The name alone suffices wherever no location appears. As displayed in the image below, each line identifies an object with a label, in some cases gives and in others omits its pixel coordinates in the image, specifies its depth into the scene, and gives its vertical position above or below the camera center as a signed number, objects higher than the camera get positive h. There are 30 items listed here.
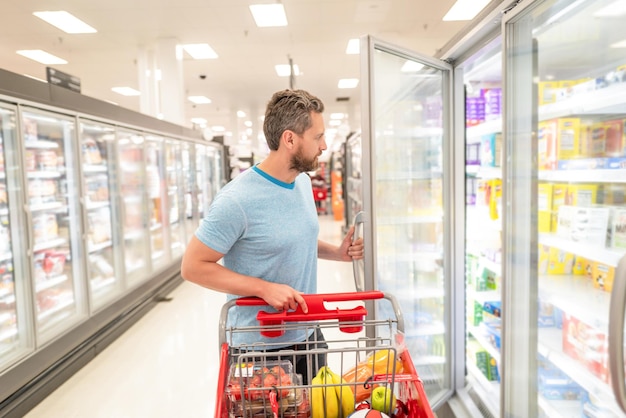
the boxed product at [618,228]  1.67 -0.21
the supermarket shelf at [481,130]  2.51 +0.24
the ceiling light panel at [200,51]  9.09 +2.57
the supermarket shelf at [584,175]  1.55 -0.02
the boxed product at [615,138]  1.69 +0.12
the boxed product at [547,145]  2.04 +0.12
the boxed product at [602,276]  1.94 -0.45
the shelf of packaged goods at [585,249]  1.63 -0.30
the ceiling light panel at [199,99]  15.05 +2.63
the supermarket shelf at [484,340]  2.76 -1.03
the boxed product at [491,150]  2.79 +0.14
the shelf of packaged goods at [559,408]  2.03 -1.03
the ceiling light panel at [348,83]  12.96 +2.64
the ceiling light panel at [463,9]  7.13 +2.57
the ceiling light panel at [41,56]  9.16 +2.56
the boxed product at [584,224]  1.78 -0.21
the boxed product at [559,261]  2.23 -0.42
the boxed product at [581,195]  1.88 -0.10
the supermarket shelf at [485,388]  2.64 -1.29
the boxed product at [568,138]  1.97 +0.14
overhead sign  3.61 +0.84
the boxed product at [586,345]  1.87 -0.72
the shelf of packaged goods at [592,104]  1.54 +0.24
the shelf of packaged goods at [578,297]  1.80 -0.52
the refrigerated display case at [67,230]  3.17 -0.41
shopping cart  1.17 -0.52
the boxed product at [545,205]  2.15 -0.15
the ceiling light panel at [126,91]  13.17 +2.61
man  1.56 -0.16
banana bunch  1.22 -0.57
